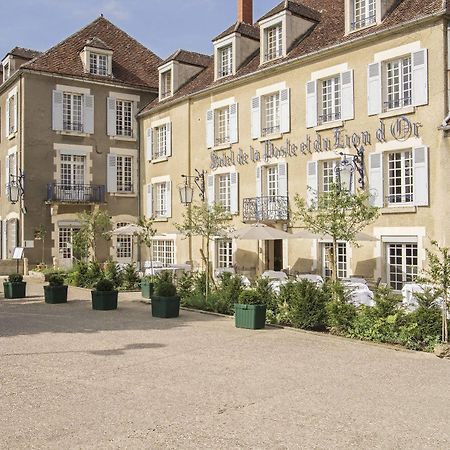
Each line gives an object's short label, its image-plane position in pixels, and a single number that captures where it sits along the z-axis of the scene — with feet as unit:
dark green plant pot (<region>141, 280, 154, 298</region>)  52.08
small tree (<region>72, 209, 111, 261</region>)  68.80
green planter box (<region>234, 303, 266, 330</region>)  36.40
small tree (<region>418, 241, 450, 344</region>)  30.19
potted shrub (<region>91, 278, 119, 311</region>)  45.42
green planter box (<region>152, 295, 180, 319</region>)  41.19
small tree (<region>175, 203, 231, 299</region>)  49.08
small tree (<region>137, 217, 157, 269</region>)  58.29
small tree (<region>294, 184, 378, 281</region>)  40.45
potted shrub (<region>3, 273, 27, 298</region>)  52.80
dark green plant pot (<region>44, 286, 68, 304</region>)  48.83
